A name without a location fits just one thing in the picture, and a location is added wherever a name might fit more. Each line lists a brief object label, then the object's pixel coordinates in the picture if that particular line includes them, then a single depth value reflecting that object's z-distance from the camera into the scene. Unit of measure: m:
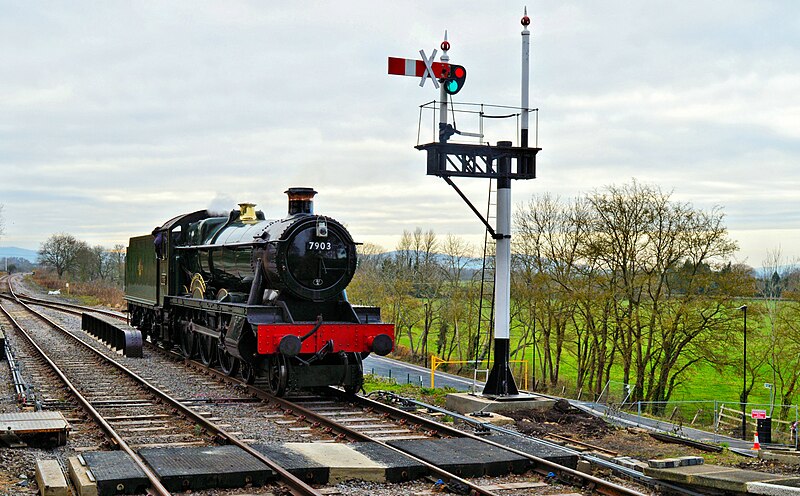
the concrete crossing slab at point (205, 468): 7.37
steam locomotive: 12.84
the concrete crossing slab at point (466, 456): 8.15
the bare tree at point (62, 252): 92.81
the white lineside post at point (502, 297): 12.96
